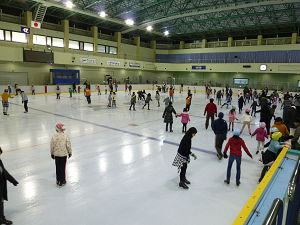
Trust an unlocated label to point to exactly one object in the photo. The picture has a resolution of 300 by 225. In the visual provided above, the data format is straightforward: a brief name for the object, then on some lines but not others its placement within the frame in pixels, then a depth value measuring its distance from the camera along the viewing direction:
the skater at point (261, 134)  6.89
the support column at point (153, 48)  49.00
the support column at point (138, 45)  45.12
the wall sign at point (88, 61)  33.73
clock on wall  37.13
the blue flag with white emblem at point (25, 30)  27.30
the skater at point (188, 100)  14.46
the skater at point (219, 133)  6.76
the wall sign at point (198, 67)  43.30
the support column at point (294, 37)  35.78
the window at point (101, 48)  38.72
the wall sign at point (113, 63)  37.79
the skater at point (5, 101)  12.79
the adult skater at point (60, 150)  4.77
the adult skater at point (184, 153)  4.85
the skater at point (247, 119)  8.98
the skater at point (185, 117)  9.38
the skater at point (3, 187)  3.54
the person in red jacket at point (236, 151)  5.02
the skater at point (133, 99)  15.79
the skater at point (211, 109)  10.33
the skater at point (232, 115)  9.56
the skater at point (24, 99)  13.88
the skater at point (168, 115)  9.76
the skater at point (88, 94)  18.43
